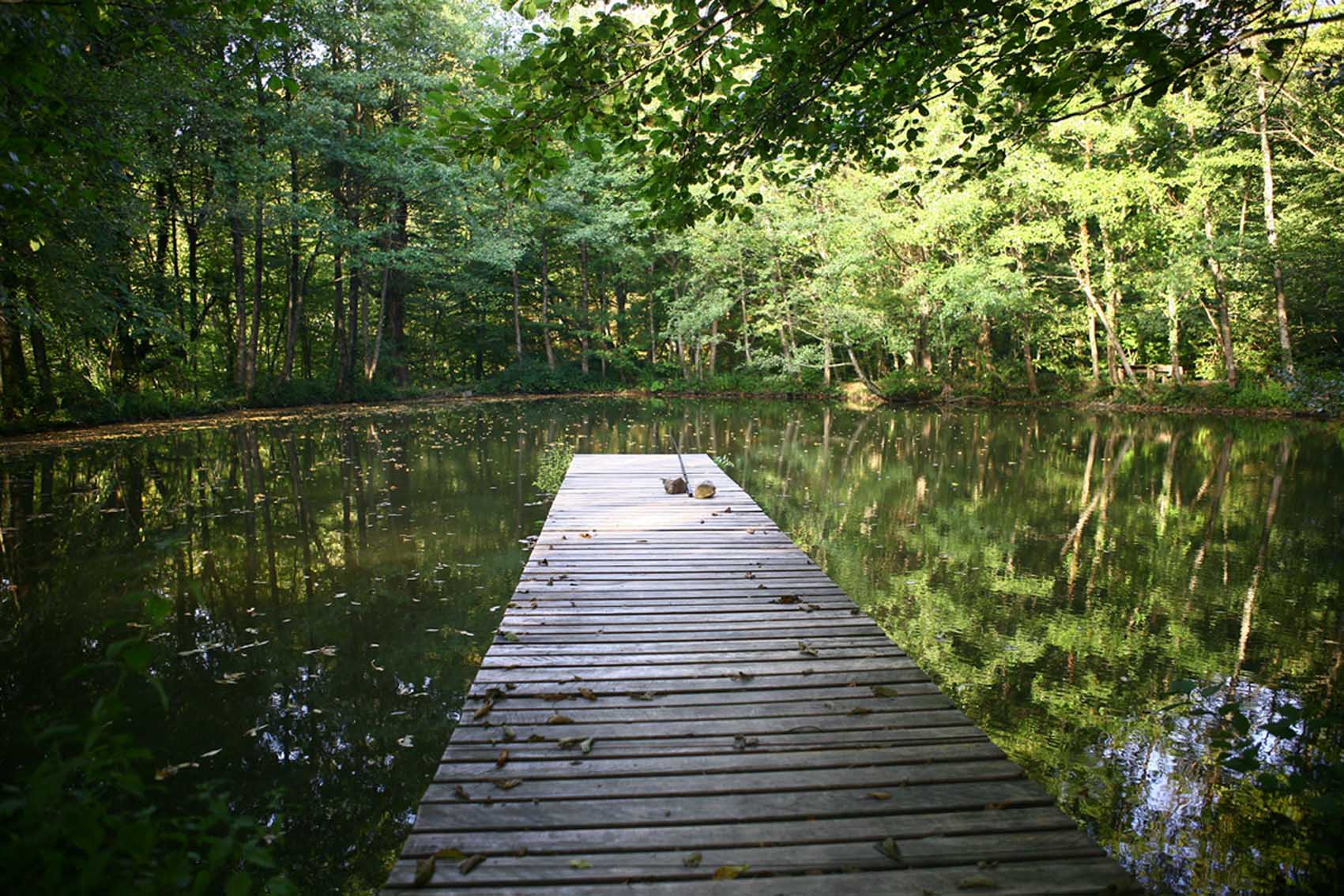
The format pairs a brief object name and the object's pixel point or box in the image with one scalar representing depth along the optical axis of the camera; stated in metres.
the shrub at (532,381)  31.09
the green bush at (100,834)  1.23
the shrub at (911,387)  27.08
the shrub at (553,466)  10.83
